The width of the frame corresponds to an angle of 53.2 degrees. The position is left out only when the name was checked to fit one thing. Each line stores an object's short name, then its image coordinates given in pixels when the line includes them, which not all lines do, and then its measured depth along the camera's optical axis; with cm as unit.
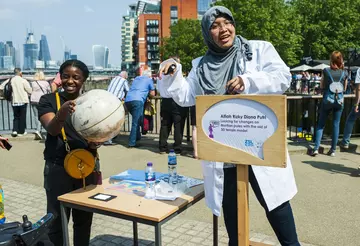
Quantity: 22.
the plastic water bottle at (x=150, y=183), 275
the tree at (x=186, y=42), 6181
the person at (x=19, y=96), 1008
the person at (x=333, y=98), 717
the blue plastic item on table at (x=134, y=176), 331
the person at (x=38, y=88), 954
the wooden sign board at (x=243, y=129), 199
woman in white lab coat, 239
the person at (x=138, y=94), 838
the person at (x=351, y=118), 678
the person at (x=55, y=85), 801
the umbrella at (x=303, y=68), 3197
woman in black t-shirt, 292
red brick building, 9912
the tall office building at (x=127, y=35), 18375
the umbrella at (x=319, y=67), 2950
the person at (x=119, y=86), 862
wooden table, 238
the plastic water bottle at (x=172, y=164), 327
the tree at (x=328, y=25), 4406
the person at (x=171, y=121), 763
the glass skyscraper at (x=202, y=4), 17556
